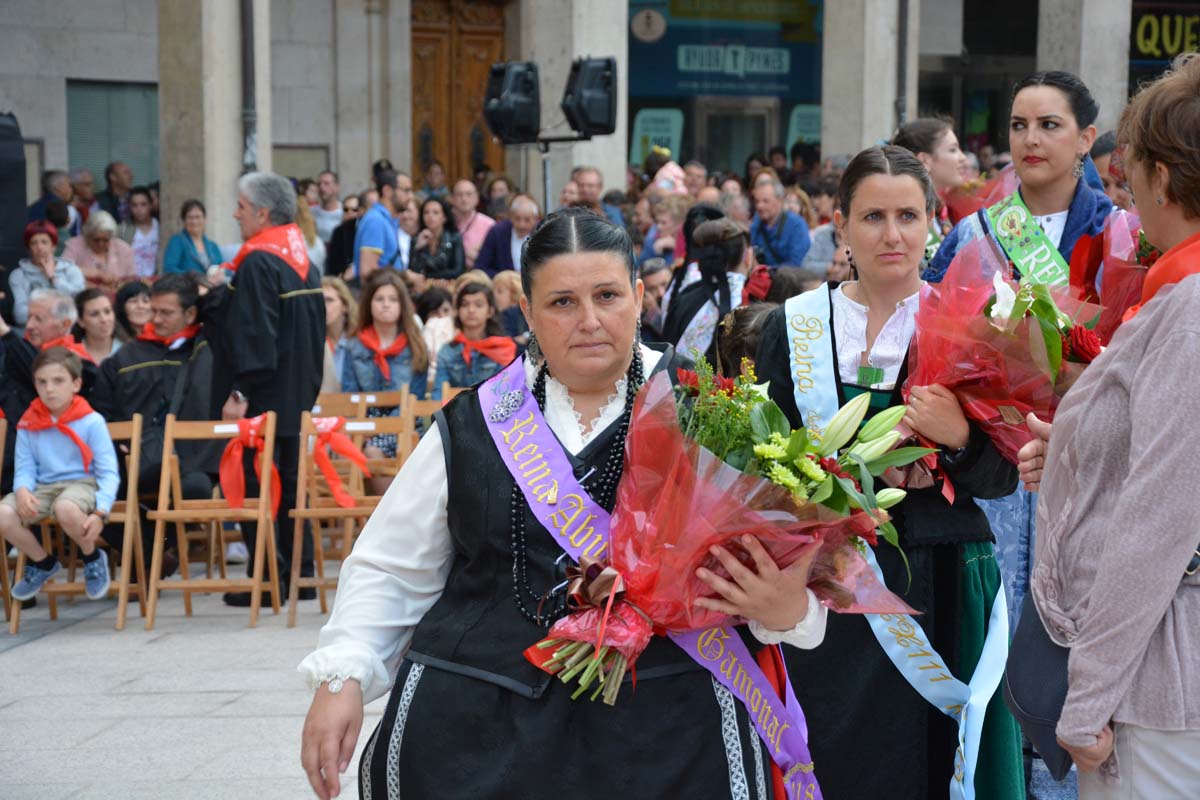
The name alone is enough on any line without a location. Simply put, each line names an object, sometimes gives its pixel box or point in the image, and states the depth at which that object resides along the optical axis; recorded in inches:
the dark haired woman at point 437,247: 497.4
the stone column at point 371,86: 786.2
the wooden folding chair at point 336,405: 358.0
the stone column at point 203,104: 536.1
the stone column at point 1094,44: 730.2
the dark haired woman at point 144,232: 598.9
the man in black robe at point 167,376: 347.3
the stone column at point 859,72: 680.4
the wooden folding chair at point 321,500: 312.7
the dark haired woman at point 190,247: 525.3
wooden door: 816.3
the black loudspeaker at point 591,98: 521.3
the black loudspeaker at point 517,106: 512.1
